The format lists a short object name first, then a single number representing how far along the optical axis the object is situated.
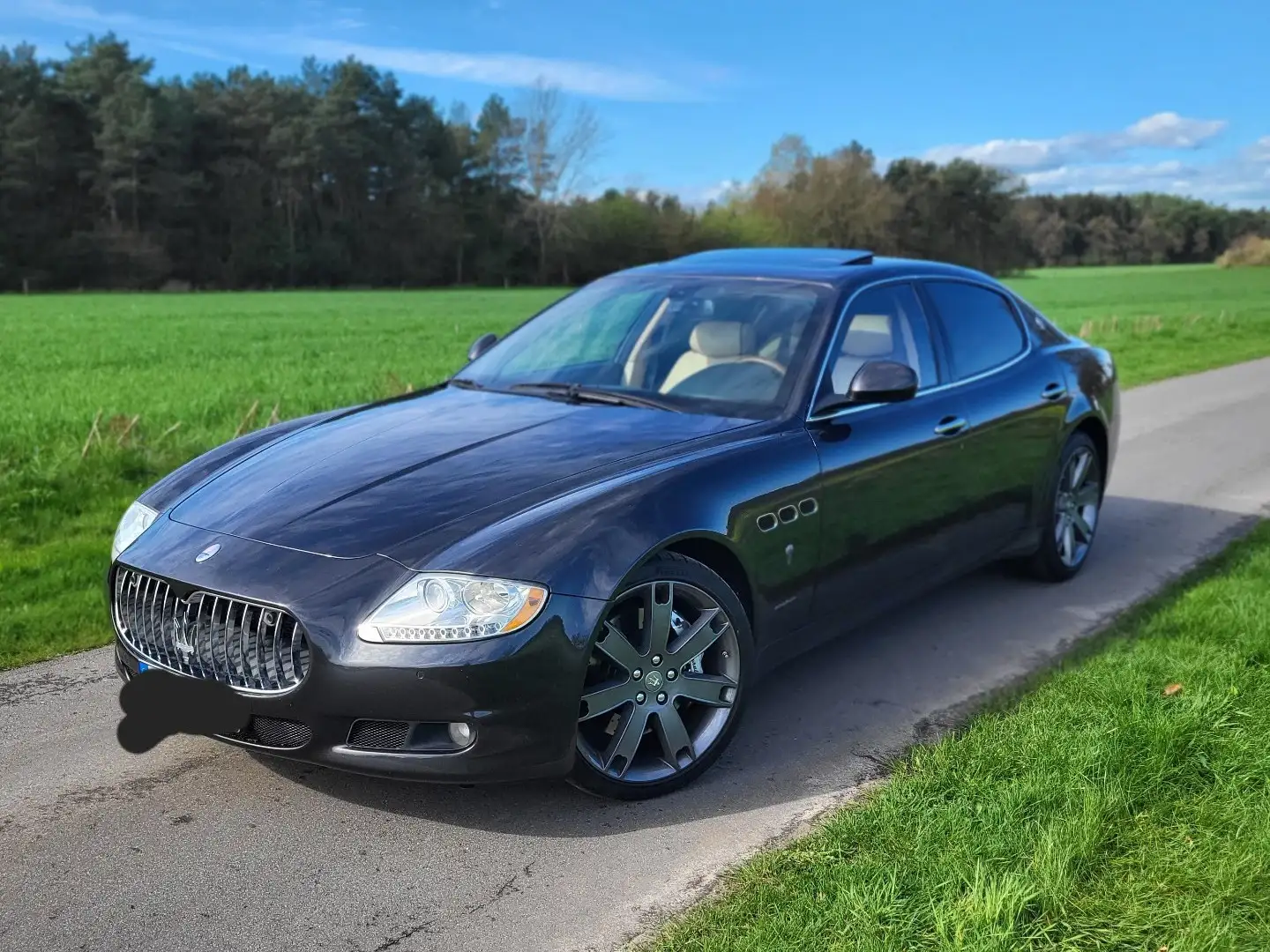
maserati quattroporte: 3.08
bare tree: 89.94
